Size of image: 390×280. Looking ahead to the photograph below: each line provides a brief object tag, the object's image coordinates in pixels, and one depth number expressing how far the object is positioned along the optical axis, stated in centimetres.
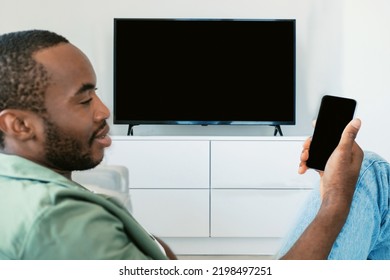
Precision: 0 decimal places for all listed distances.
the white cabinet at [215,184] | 206
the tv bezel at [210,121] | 221
